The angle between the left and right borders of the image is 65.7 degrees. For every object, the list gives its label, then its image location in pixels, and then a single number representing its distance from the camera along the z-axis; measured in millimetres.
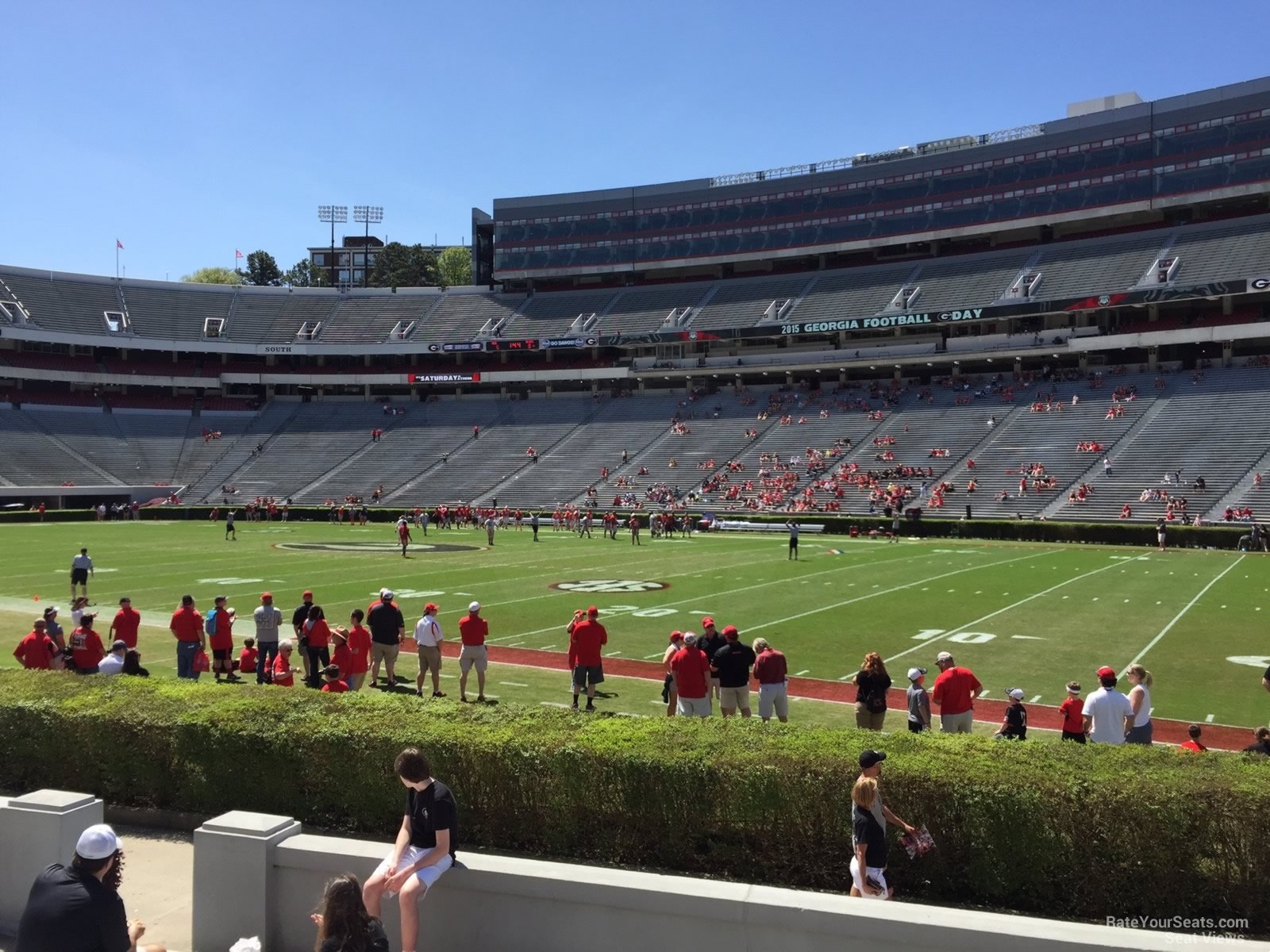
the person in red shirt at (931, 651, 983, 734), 10414
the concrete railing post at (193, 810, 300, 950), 6051
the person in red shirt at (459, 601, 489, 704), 13305
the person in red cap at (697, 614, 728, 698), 12372
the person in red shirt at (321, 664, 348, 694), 11023
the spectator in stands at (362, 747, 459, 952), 5621
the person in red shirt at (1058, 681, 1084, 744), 10352
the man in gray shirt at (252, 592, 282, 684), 14180
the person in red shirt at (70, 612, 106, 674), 13109
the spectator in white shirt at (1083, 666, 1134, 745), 9828
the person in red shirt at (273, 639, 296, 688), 12180
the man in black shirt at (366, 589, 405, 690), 14562
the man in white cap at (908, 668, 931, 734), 10375
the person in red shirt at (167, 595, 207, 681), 13961
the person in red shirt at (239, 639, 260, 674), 14742
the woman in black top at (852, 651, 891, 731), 10711
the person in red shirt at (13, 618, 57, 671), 12477
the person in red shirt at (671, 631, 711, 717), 11469
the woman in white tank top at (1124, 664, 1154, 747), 10133
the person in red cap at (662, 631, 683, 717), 12094
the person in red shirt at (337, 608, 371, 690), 12914
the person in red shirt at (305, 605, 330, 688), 13984
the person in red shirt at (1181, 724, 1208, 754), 9153
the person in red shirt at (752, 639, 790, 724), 11570
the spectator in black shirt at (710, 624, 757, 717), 11781
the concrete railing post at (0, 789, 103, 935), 6395
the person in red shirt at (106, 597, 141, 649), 13898
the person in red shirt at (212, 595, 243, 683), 14477
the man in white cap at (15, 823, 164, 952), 4492
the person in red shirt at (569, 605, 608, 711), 13039
